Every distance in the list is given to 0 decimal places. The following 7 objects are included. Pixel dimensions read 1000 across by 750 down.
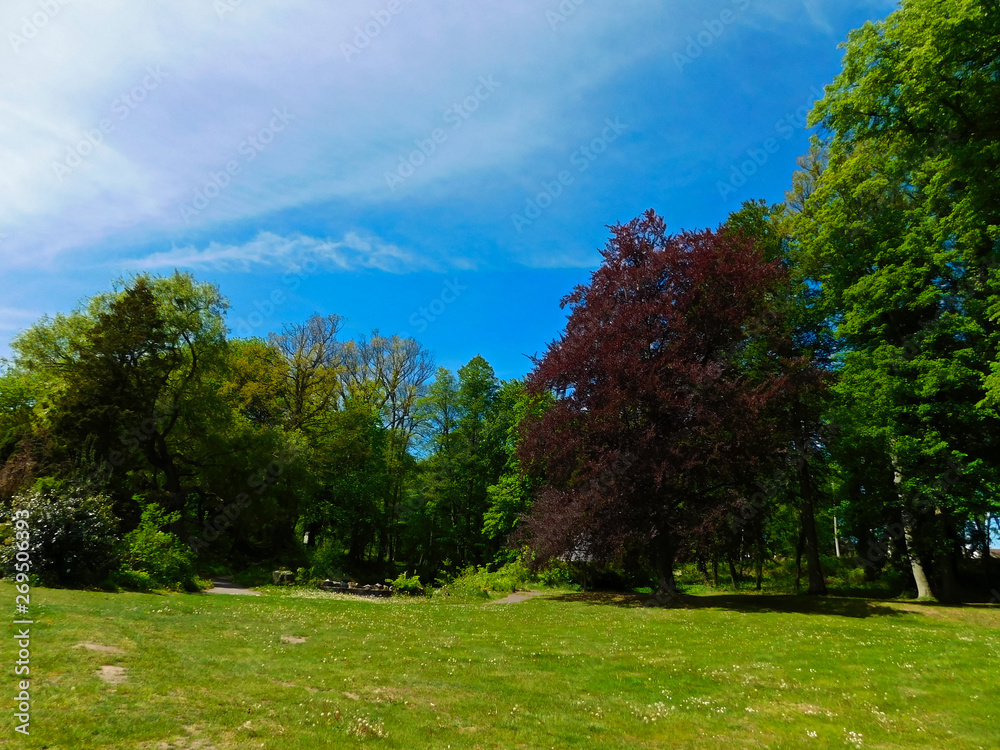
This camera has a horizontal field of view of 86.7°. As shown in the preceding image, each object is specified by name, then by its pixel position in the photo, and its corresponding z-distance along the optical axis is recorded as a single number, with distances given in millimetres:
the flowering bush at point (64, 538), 15352
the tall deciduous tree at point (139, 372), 24375
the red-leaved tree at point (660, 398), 18891
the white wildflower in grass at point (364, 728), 5723
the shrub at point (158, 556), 19078
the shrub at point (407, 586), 25206
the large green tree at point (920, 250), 15516
